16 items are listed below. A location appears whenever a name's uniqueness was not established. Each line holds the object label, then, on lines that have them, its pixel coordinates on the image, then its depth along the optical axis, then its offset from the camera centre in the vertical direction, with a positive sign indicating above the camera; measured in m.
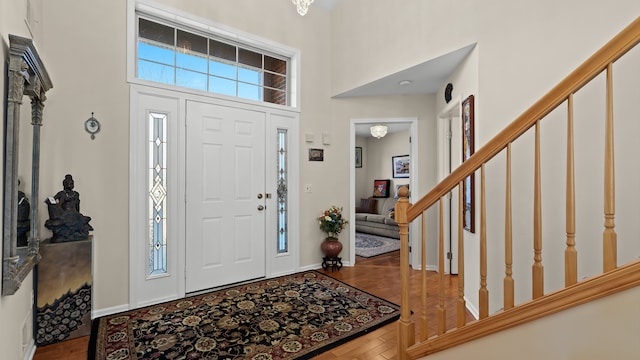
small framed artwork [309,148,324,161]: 4.05 +0.36
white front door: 3.15 -0.16
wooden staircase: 1.06 -0.28
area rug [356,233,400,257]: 4.98 -1.17
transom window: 3.03 +1.32
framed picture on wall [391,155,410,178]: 7.14 +0.38
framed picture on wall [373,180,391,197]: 7.48 -0.17
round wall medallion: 2.60 +0.47
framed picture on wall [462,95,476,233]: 2.68 +0.27
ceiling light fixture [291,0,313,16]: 2.64 +1.56
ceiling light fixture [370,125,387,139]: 5.95 +1.01
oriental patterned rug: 2.09 -1.17
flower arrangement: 4.03 -0.55
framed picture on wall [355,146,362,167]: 8.16 +0.72
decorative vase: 3.99 -0.88
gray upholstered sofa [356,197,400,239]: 6.19 -0.80
